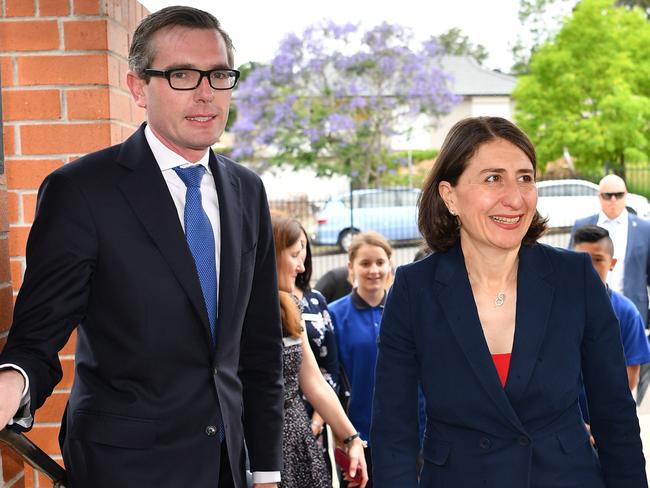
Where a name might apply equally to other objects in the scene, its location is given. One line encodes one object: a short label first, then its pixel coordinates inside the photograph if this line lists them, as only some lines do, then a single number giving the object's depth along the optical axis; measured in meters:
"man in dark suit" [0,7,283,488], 2.22
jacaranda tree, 29.86
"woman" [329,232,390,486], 5.04
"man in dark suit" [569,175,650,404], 7.72
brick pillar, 3.32
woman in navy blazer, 2.56
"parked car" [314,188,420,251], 18.66
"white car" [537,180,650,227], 20.61
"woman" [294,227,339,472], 4.71
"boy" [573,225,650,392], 4.67
